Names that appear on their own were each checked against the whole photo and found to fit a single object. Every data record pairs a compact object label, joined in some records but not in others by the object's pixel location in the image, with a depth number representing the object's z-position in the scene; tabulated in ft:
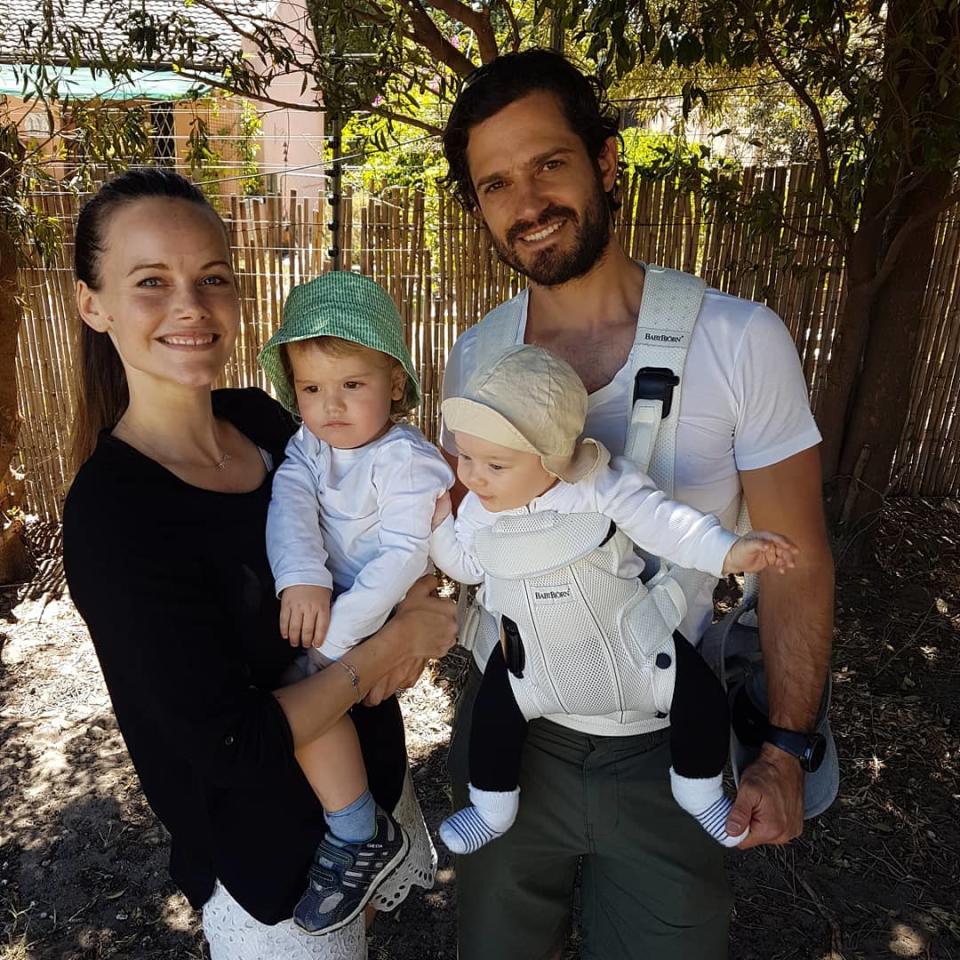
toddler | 5.39
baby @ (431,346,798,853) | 4.74
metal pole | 13.94
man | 5.33
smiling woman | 4.66
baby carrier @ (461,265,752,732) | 5.01
